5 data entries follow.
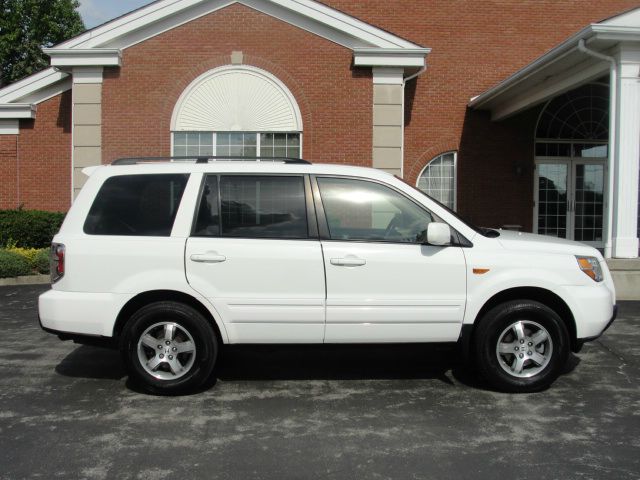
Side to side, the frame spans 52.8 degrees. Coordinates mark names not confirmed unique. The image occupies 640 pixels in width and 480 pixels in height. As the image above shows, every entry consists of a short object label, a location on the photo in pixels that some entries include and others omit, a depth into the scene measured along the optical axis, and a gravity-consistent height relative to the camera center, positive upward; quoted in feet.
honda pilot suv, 17.02 -1.23
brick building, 44.42 +9.53
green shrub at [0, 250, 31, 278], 39.91 -2.50
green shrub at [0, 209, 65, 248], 46.80 -0.20
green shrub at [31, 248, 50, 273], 41.47 -2.32
